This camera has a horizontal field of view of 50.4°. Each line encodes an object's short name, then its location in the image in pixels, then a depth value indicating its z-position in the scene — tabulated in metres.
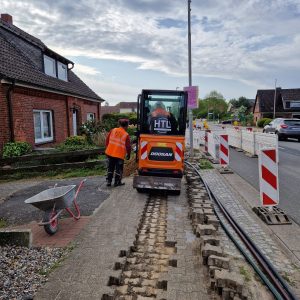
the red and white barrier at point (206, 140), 16.54
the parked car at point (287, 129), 23.27
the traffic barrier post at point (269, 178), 6.38
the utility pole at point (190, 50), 15.05
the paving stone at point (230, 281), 3.36
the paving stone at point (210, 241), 4.49
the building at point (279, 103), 59.94
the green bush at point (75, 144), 13.21
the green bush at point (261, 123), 53.50
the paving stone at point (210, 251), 4.12
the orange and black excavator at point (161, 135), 7.96
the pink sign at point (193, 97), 14.11
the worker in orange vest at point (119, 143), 8.52
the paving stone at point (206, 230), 4.89
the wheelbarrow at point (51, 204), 5.12
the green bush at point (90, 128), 17.70
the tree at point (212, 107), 127.75
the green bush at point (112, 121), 18.63
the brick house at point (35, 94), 12.67
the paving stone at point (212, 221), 5.45
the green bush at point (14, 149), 12.04
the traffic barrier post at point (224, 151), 11.20
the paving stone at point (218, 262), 3.87
